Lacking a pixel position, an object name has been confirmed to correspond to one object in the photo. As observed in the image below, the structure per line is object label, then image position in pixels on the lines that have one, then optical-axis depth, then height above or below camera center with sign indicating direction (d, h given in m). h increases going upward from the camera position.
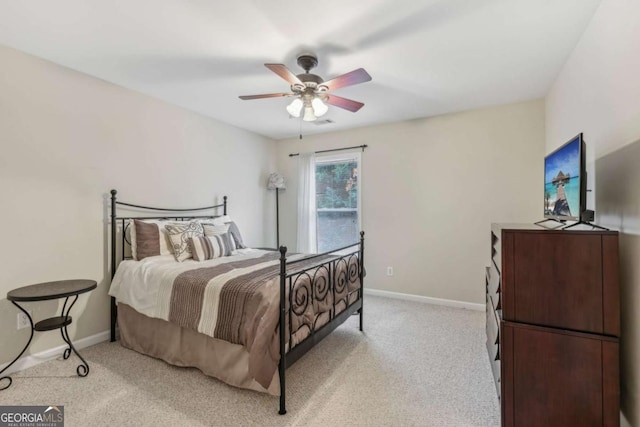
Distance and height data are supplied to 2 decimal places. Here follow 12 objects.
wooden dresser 1.35 -0.56
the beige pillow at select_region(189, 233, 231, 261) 2.88 -0.34
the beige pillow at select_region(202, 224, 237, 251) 3.21 -0.19
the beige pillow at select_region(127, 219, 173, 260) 2.75 -0.25
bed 1.84 -0.63
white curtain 4.64 +0.15
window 4.41 +0.21
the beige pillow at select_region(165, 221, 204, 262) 2.83 -0.24
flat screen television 1.50 +0.19
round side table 2.00 -0.57
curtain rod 4.24 +0.99
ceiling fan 2.04 +0.96
